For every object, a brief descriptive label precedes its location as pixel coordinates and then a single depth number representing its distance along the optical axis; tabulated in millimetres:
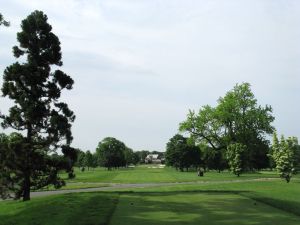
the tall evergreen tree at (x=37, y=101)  32906
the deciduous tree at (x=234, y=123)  83375
